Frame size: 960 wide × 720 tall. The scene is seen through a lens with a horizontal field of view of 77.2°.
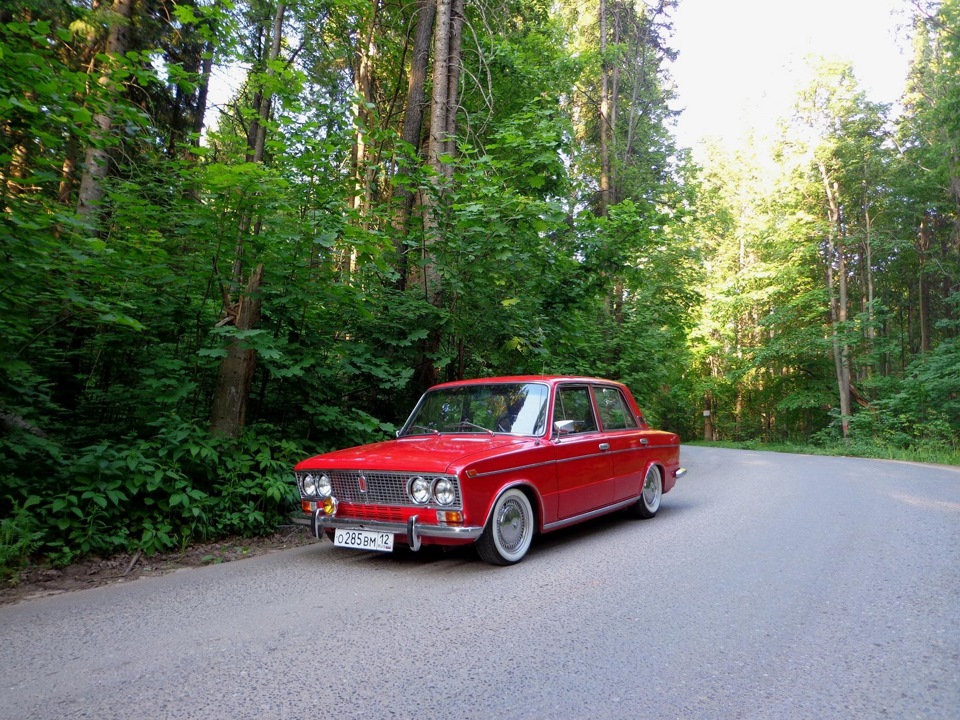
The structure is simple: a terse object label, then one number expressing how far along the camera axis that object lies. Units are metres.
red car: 4.73
